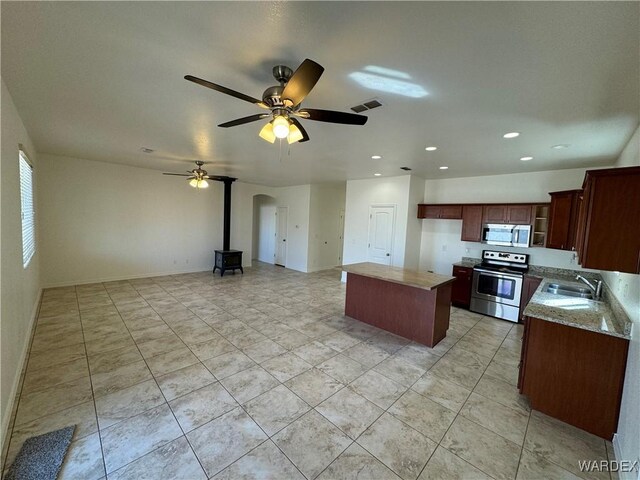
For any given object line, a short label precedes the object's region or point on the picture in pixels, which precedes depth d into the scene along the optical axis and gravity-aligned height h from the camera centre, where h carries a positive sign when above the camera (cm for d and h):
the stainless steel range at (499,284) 454 -98
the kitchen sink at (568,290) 337 -76
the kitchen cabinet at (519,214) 465 +33
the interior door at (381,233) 622 -18
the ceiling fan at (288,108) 163 +83
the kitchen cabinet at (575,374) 206 -120
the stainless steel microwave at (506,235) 466 -6
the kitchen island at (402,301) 350 -111
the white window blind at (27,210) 342 -1
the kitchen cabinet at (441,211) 554 +39
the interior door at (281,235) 893 -49
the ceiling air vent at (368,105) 235 +114
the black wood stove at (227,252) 727 -95
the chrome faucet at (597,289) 315 -68
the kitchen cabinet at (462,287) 507 -116
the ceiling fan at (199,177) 548 +89
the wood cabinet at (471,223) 518 +14
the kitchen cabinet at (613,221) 181 +11
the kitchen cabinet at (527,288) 438 -95
